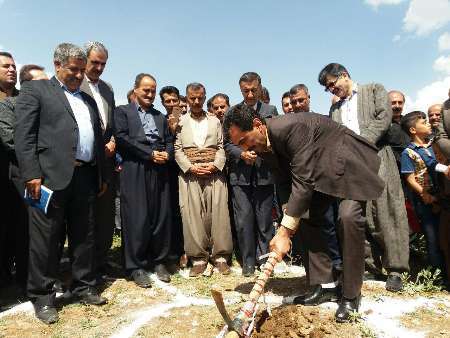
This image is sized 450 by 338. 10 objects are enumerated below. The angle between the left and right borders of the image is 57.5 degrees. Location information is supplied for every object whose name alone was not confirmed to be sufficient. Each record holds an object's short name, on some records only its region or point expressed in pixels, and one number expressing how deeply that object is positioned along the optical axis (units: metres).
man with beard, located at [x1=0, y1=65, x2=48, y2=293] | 3.91
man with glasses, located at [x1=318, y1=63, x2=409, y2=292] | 4.17
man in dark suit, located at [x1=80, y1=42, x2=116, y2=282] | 4.70
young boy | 4.30
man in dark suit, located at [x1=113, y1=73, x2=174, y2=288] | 4.66
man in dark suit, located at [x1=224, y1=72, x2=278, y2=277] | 4.97
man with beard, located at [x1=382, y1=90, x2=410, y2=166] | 4.54
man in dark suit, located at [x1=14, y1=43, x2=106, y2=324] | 3.60
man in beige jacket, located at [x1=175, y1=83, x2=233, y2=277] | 4.93
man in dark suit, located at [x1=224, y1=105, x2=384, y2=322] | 3.19
